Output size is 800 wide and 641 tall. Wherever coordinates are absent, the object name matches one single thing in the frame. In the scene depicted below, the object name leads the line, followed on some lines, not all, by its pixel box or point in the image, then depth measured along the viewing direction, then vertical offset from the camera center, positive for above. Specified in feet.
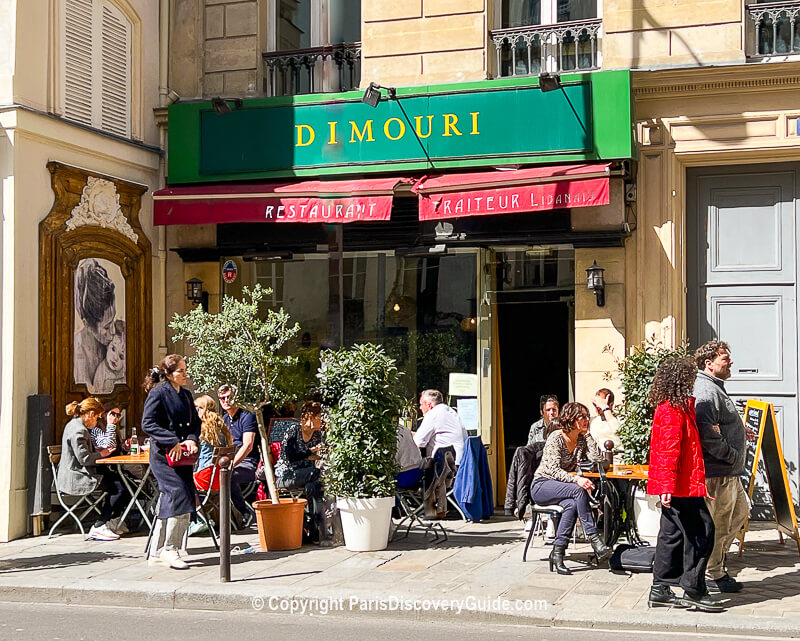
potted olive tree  31.37 -0.45
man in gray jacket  24.30 -2.33
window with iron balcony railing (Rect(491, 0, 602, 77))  38.88 +11.57
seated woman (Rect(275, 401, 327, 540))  32.73 -3.45
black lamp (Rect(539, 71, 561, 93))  36.47 +9.24
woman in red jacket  23.29 -3.15
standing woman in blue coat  29.09 -2.75
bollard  26.86 -4.47
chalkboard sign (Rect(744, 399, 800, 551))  28.94 -3.36
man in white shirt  36.63 -2.86
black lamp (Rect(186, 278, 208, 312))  41.93 +2.35
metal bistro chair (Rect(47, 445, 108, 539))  34.32 -4.90
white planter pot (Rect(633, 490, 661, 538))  30.96 -4.93
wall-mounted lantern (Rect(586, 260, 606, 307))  37.29 +2.40
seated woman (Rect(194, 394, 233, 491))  31.17 -2.57
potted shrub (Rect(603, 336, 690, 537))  31.17 -2.05
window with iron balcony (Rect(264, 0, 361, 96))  41.88 +12.09
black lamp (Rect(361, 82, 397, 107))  38.06 +9.19
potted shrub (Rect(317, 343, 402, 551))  30.81 -2.94
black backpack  27.15 -5.47
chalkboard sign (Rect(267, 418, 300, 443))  38.96 -2.93
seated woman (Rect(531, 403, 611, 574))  27.81 -3.63
